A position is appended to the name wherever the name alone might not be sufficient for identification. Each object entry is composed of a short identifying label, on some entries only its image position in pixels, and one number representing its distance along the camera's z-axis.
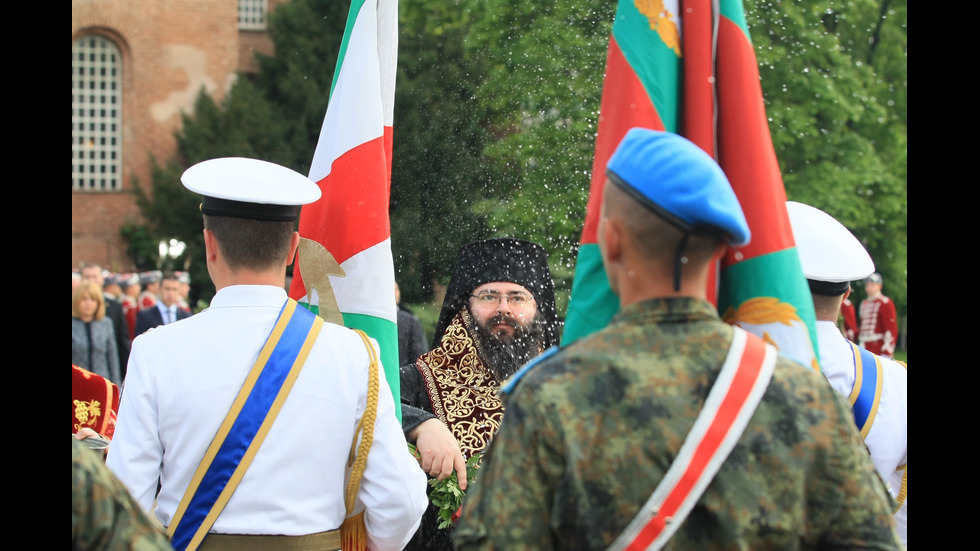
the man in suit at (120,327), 11.69
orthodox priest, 4.26
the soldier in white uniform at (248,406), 2.72
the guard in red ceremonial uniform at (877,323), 16.62
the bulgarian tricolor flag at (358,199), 3.79
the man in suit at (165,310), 11.87
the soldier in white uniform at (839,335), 3.28
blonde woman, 10.26
